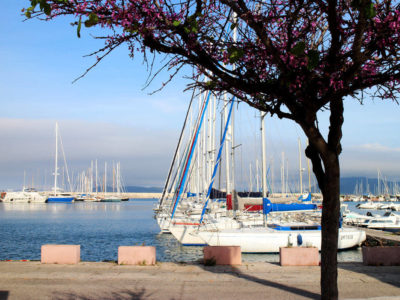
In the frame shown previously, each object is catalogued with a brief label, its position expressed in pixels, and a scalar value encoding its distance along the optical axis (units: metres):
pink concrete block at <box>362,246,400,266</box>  16.19
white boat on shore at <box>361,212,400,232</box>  49.44
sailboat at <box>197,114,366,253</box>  27.59
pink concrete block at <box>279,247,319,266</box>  16.03
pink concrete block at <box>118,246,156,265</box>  16.25
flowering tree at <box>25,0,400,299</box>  6.53
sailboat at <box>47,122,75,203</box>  151.50
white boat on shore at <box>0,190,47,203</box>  162.00
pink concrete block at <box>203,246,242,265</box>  16.27
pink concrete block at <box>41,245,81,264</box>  16.48
